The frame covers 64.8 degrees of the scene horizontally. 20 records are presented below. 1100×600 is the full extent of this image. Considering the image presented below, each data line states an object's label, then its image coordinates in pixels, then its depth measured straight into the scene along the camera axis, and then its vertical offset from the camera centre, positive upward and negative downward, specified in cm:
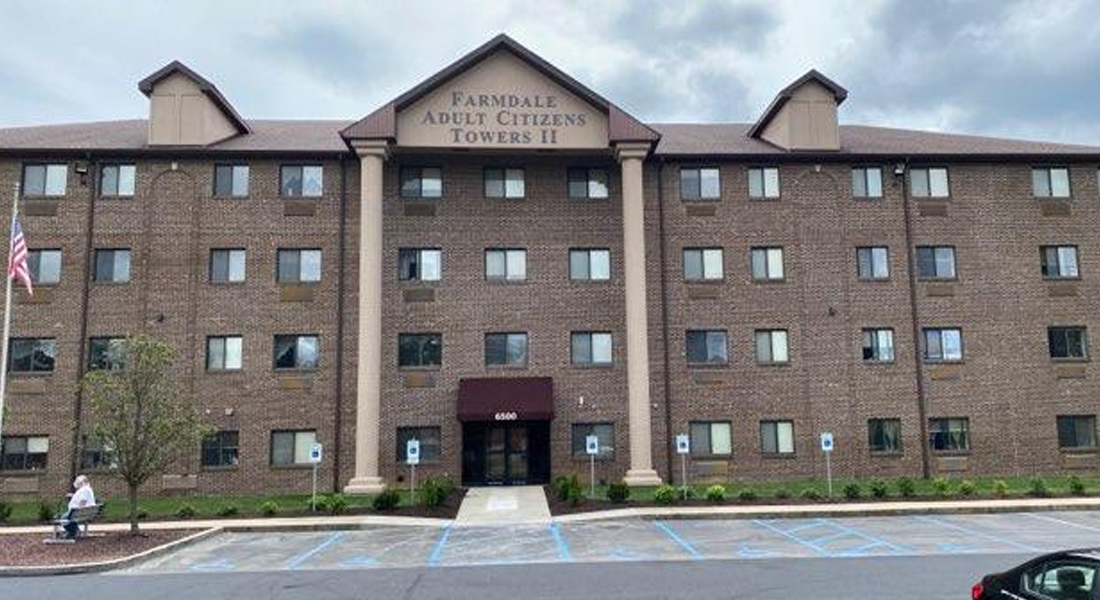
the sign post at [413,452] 2542 -72
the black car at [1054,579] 715 -139
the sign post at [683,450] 2606 -82
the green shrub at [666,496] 2382 -198
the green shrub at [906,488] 2422 -188
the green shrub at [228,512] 2273 -213
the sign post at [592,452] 2625 -83
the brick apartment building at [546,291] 2875 +458
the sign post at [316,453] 2448 -68
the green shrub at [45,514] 2233 -209
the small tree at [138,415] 1997 +37
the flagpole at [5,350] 2087 +198
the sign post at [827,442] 2522 -60
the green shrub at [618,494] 2417 -192
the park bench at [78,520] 1880 -192
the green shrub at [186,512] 2298 -217
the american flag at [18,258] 2155 +435
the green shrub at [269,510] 2281 -210
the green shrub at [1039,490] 2386 -196
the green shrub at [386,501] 2323 -196
